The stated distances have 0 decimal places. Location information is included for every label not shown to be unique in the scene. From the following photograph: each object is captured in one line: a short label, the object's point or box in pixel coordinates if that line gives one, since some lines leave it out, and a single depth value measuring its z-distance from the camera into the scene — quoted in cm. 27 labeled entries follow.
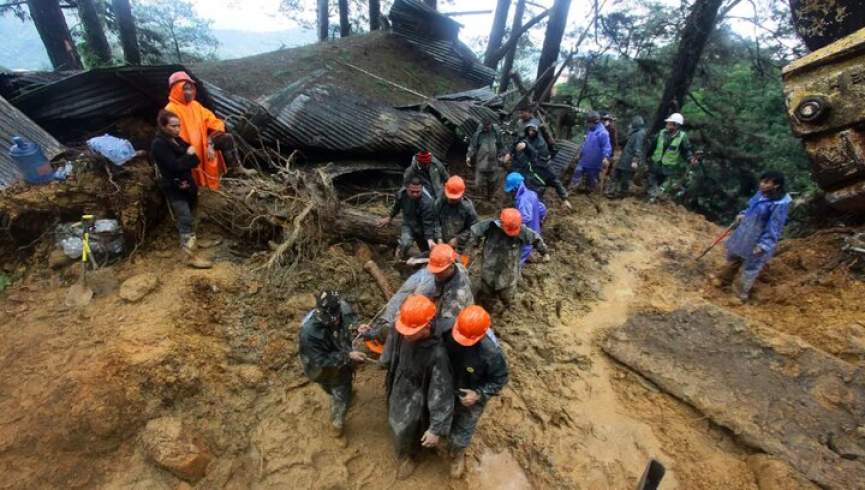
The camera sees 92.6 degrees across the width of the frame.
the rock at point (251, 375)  405
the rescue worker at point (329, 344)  323
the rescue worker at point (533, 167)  715
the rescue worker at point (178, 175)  416
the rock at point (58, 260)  424
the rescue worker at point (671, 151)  719
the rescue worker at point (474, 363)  280
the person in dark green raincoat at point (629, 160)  763
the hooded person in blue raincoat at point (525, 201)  516
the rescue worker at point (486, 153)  741
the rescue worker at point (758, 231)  444
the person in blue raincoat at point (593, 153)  782
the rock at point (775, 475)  315
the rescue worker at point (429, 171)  574
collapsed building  513
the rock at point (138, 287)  411
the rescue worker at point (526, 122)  724
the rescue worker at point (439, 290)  340
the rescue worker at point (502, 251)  444
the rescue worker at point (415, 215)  495
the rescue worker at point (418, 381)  281
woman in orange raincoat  446
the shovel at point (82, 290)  404
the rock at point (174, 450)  332
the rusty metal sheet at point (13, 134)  445
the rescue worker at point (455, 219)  502
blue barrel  433
